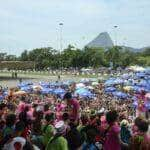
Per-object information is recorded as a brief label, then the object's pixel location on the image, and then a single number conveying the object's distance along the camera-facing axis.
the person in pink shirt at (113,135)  3.85
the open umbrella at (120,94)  16.93
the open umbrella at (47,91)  18.73
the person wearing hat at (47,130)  4.08
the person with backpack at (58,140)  3.48
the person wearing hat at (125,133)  4.19
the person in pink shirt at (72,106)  5.58
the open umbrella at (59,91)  18.15
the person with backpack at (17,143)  3.17
